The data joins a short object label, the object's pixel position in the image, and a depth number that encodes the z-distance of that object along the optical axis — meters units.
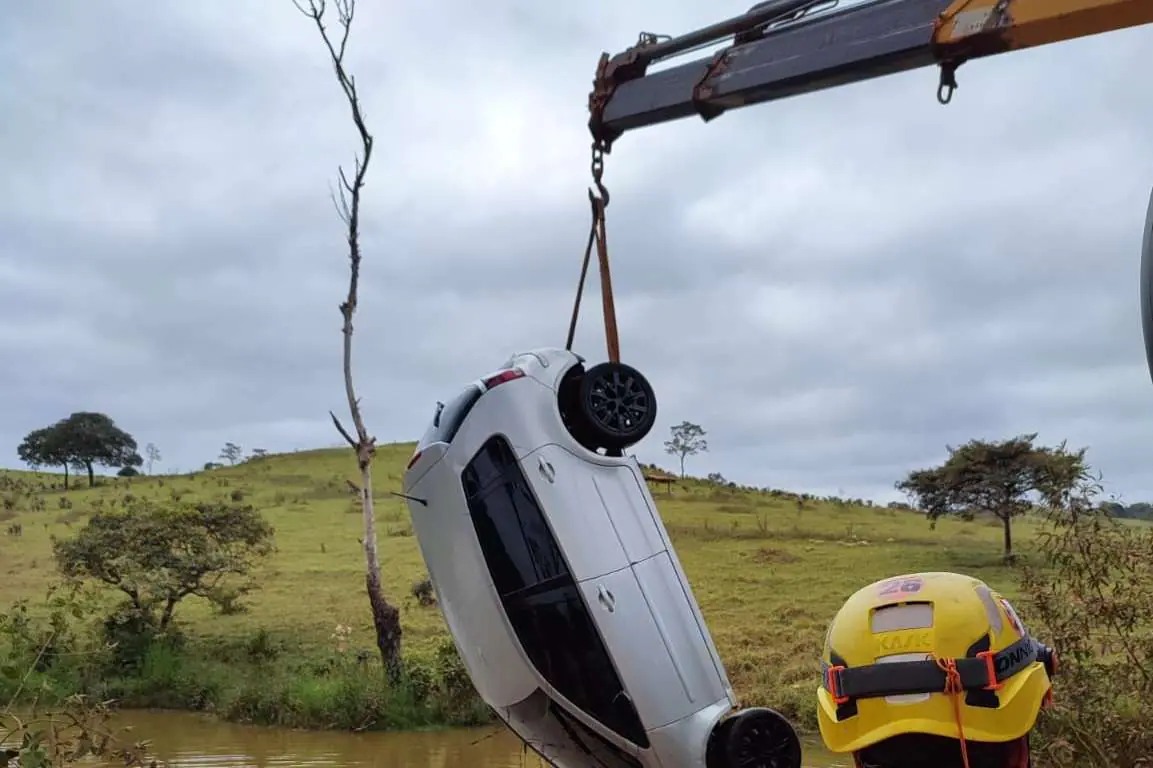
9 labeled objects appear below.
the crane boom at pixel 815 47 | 4.16
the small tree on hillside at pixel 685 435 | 51.41
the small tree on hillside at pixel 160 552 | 15.87
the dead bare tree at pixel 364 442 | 13.23
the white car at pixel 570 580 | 3.40
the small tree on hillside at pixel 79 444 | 47.06
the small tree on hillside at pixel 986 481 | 21.27
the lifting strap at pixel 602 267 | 4.71
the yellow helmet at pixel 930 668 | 1.97
